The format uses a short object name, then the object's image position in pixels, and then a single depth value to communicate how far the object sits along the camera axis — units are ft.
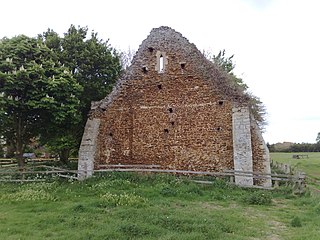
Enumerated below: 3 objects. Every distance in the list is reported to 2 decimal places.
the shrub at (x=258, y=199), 37.73
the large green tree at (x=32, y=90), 49.01
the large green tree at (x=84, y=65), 64.49
